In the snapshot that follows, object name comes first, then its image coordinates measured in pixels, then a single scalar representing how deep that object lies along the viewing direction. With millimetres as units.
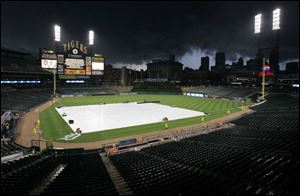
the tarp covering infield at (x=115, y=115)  29859
